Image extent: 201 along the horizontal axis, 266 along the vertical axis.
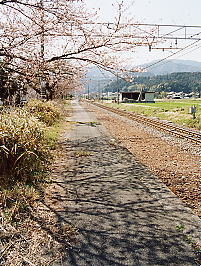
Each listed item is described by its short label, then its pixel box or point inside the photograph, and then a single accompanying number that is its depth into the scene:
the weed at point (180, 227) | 3.57
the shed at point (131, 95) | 82.75
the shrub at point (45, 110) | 14.92
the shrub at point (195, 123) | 15.91
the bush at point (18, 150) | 5.04
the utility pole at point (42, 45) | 5.76
